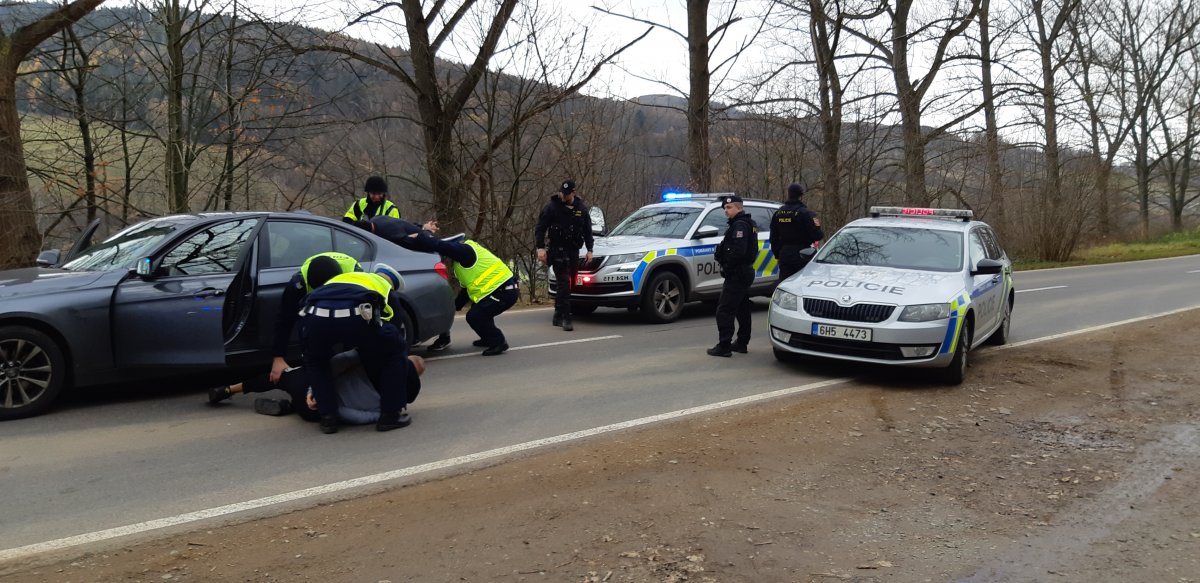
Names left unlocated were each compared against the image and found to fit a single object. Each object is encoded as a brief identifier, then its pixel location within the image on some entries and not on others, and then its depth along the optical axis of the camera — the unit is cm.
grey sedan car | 614
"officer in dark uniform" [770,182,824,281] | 1073
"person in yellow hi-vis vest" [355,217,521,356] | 855
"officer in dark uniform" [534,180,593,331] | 1094
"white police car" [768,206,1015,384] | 779
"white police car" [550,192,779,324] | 1162
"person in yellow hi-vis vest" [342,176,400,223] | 961
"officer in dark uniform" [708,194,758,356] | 898
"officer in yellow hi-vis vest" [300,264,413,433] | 561
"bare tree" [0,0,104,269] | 1165
